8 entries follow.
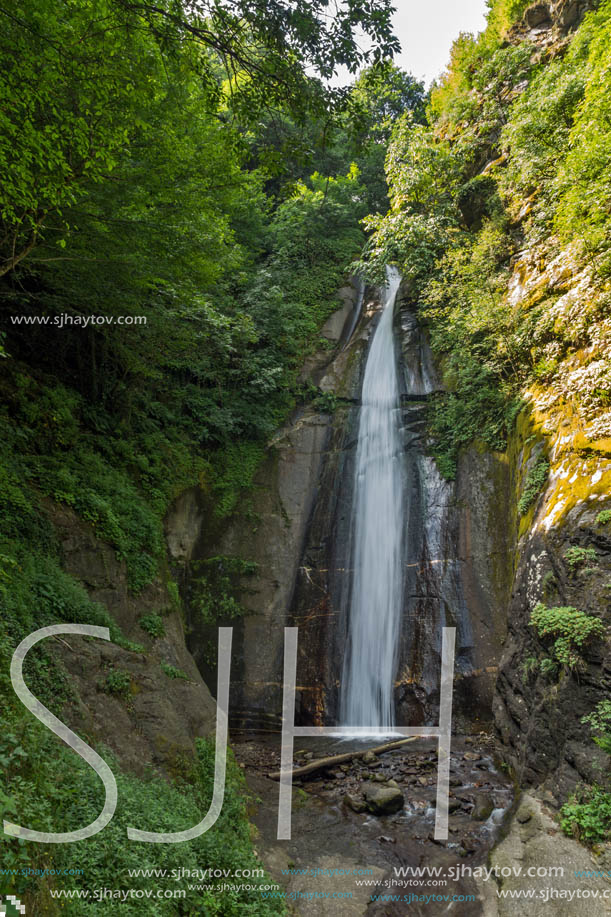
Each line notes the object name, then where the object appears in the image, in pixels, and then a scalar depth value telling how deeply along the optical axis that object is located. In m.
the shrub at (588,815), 5.03
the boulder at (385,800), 6.60
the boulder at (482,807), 6.30
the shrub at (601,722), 5.44
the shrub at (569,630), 6.07
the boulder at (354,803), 6.74
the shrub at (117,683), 5.57
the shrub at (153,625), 7.55
